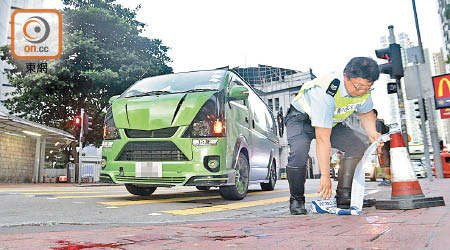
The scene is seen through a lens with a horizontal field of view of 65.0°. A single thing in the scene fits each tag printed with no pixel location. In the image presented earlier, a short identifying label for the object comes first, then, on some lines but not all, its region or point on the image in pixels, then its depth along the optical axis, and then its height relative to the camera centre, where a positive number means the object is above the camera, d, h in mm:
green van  4551 +476
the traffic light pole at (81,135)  15746 +1865
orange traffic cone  3197 -203
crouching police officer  2953 +414
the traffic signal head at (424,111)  11627 +1720
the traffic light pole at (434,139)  12759 +906
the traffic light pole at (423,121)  8508 +1395
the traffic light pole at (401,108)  7137 +1153
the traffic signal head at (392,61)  6777 +1990
